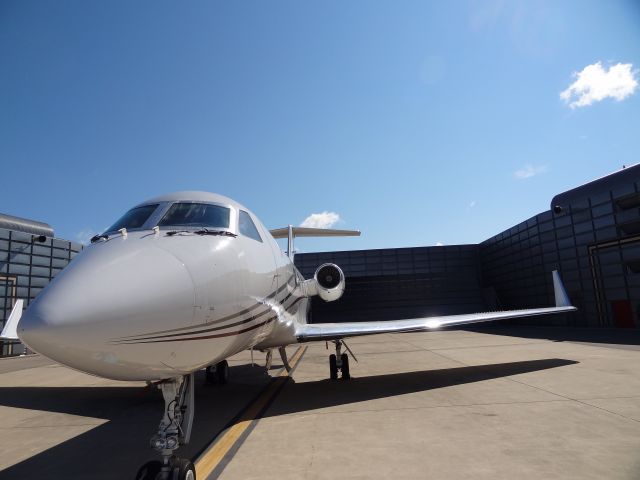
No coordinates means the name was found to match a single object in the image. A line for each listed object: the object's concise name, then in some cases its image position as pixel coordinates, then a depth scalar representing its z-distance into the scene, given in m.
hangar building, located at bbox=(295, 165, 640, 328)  19.62
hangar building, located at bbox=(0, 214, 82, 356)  18.20
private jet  2.44
